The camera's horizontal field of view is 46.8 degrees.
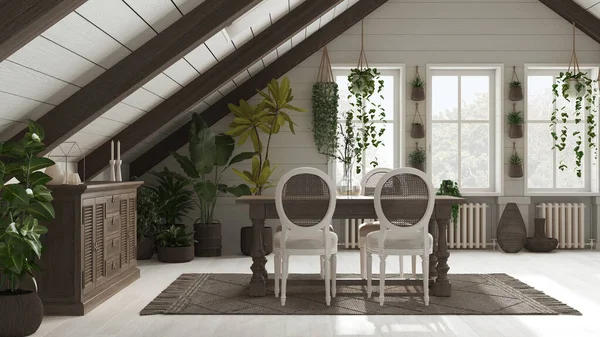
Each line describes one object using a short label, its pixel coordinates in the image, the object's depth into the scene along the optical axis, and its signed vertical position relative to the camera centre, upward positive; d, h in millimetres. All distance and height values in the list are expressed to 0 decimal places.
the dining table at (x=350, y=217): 5242 -336
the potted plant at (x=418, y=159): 8344 +174
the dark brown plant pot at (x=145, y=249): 7531 -828
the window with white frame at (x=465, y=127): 8586 +578
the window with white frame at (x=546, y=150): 8578 +295
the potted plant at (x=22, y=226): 3826 -299
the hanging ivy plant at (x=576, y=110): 8055 +777
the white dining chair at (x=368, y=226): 5961 -457
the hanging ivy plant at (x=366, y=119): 8242 +657
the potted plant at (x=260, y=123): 7754 +564
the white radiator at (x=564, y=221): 8352 -574
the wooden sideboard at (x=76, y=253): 4668 -555
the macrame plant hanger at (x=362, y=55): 8359 +1429
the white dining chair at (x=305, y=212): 4934 -279
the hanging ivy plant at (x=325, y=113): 8305 +725
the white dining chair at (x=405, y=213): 4961 -285
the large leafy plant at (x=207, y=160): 7555 +144
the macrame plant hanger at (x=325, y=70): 8414 +1254
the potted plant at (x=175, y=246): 7312 -780
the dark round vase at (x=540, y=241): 8117 -789
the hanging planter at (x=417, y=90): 8367 +1008
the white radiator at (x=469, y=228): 8320 -659
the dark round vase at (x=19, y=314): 3973 -818
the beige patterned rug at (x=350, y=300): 4793 -945
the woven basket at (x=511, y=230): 8155 -673
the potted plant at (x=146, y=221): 7398 -516
